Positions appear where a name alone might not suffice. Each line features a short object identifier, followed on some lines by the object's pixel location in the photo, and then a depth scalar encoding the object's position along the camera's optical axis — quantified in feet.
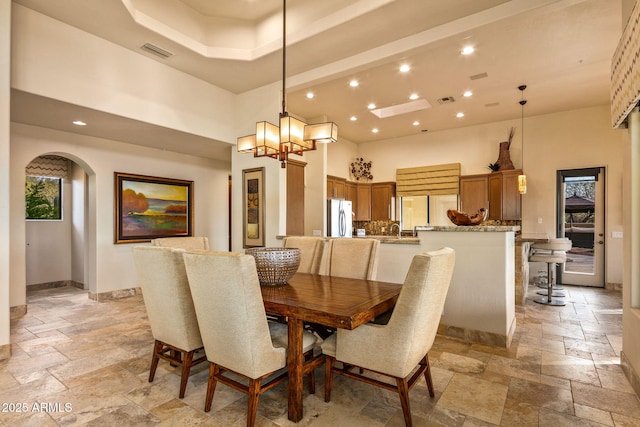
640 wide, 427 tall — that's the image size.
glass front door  19.21
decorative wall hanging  26.14
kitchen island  10.13
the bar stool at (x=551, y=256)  15.46
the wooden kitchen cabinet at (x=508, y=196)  20.24
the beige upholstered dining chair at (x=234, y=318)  5.71
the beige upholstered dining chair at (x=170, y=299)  7.00
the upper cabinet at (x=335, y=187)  21.93
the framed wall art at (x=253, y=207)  16.10
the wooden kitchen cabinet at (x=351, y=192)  24.20
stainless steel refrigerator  20.75
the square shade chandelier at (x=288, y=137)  9.29
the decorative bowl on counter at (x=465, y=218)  10.96
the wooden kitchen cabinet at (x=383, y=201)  25.03
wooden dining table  5.83
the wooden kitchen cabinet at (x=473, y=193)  21.53
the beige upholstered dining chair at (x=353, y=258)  9.52
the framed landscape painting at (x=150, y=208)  16.98
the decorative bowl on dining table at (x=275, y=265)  7.95
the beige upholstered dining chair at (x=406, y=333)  5.71
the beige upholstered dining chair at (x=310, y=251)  10.57
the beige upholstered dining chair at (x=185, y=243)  10.68
